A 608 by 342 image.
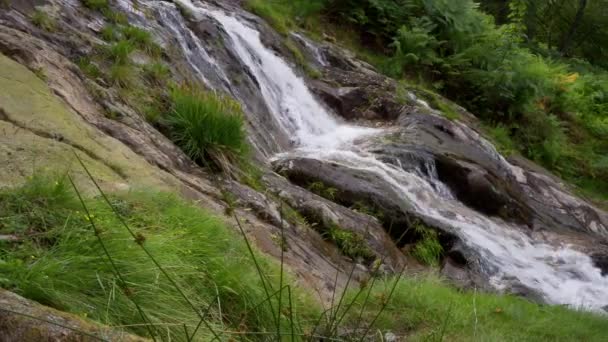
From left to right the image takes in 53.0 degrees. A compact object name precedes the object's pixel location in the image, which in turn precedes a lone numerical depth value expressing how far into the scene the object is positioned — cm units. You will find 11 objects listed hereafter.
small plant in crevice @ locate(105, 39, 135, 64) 592
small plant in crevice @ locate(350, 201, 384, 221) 661
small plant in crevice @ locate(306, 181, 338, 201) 670
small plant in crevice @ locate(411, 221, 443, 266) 630
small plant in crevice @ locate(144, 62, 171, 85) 604
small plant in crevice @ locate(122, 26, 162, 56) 670
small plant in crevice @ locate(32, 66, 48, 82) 441
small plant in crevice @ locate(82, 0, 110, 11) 682
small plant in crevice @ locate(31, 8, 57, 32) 563
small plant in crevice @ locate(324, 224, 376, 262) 550
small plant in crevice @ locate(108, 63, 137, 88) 557
